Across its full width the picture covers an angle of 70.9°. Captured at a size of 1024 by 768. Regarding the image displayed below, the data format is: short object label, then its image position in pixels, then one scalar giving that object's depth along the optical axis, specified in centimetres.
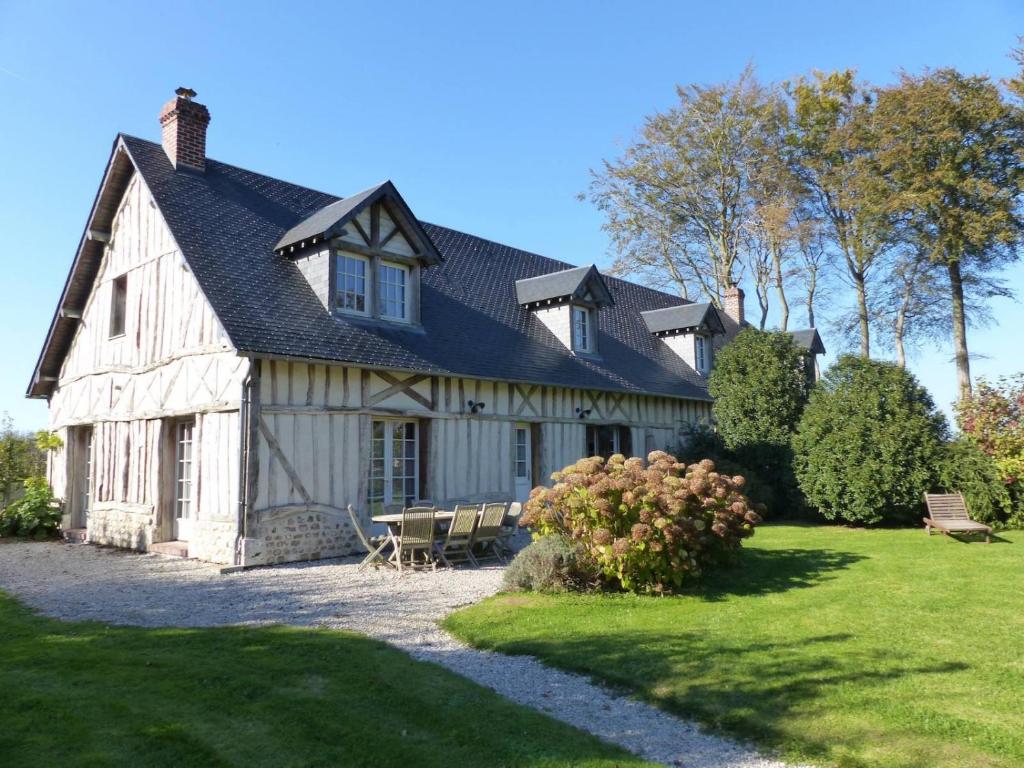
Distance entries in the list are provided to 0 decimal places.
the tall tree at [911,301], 2466
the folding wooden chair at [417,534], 903
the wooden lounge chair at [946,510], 1143
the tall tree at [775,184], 2605
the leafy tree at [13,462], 1481
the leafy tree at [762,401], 1495
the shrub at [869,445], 1259
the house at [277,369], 991
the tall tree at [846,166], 2331
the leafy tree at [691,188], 2727
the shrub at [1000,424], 1231
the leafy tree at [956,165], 2080
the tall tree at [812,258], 2641
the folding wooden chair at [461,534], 936
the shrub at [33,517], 1345
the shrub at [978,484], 1212
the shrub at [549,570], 750
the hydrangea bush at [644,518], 720
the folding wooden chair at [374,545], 910
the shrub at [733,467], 1421
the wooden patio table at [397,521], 911
